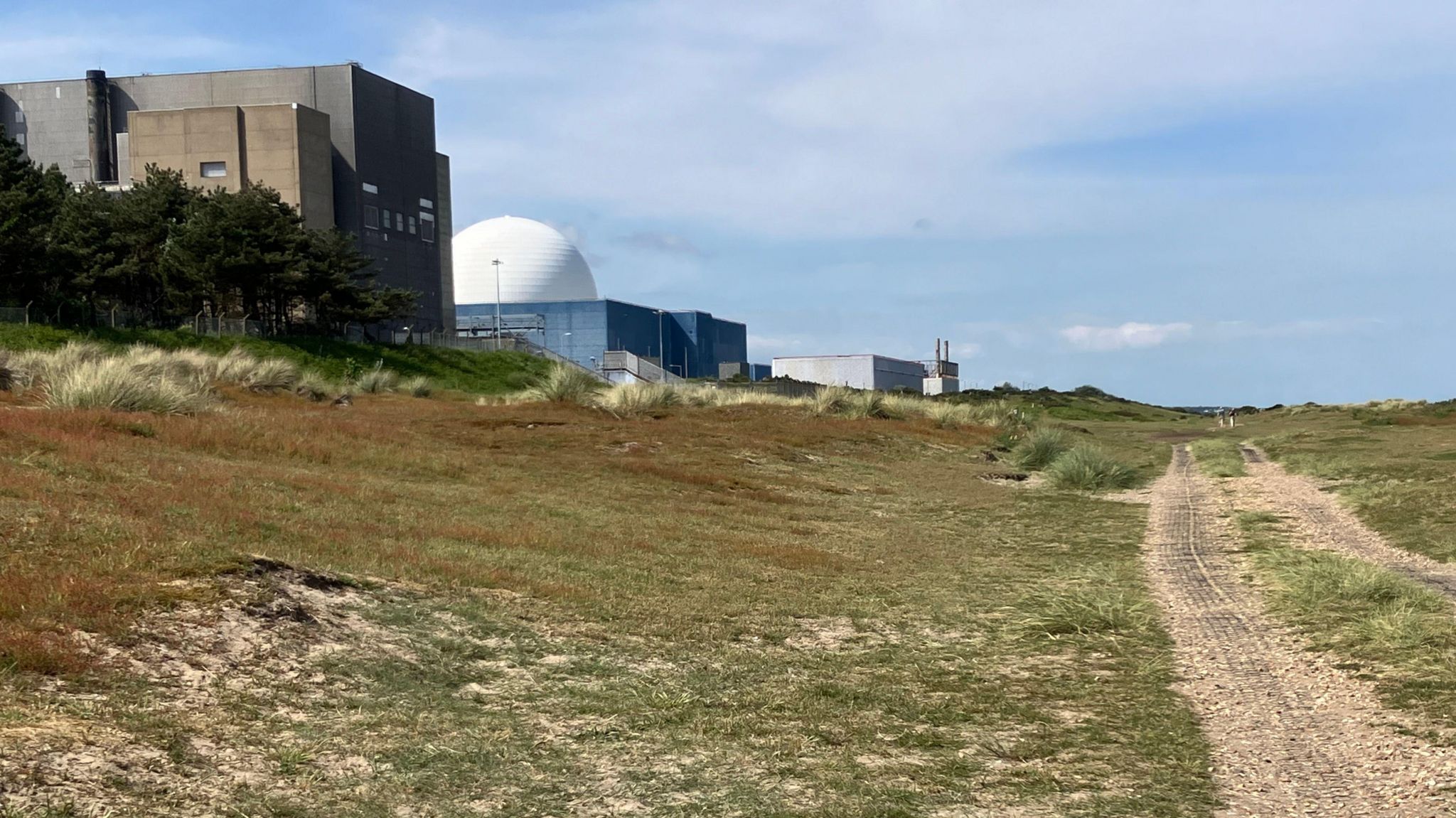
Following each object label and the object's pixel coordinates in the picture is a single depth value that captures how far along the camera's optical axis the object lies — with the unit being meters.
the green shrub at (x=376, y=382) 43.97
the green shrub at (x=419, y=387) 44.28
